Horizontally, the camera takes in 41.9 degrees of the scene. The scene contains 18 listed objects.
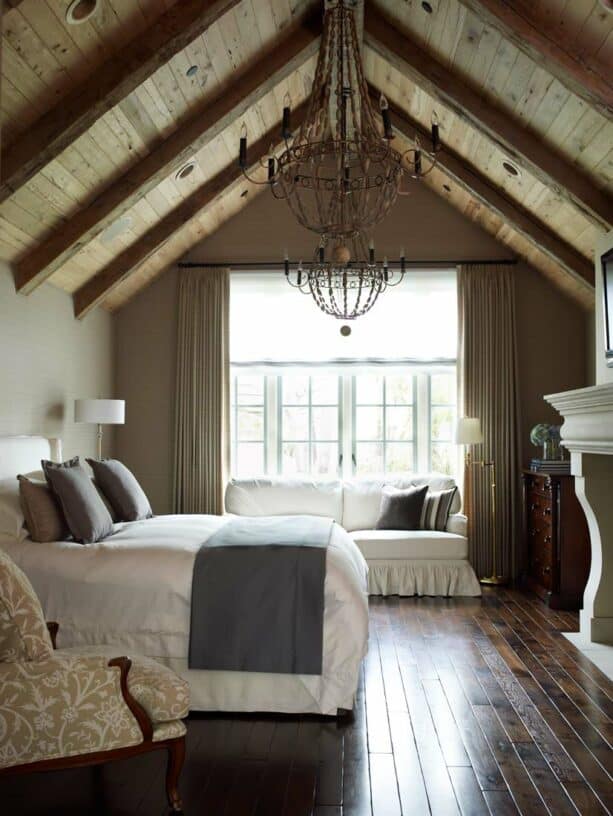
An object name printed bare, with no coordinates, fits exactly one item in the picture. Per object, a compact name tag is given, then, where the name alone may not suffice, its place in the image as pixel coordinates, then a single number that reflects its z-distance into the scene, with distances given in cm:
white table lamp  611
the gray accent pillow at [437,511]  673
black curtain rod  745
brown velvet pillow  421
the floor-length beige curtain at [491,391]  720
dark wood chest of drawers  588
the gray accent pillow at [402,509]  674
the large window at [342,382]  757
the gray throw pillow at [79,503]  423
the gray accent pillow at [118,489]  510
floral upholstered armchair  254
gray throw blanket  374
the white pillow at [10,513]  418
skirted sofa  645
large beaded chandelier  297
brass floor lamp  686
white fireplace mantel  497
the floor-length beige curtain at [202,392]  737
